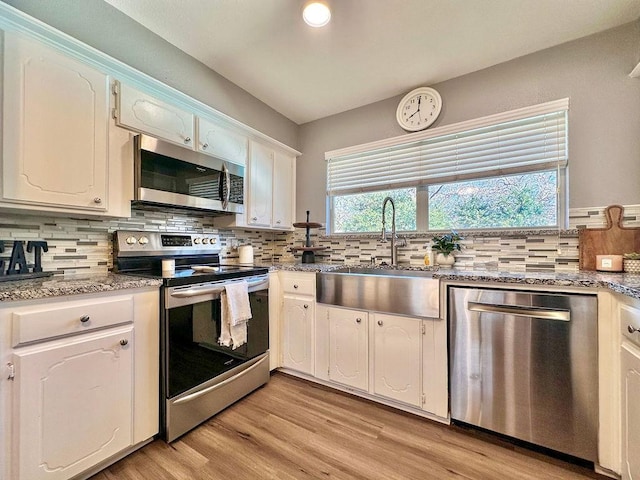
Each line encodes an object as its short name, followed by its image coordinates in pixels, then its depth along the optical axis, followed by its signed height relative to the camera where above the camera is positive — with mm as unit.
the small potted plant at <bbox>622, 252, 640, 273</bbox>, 1587 -130
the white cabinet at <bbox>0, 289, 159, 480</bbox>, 1072 -619
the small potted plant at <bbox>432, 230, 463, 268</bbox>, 2195 -56
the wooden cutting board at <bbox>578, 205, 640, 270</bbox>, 1717 +4
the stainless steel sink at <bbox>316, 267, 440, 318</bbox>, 1728 -348
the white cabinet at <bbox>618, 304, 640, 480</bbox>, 1102 -631
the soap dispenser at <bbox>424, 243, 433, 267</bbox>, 2299 -146
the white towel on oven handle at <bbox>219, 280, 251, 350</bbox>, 1802 -478
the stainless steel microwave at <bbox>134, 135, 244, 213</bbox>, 1713 +464
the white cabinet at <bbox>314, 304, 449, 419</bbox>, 1729 -793
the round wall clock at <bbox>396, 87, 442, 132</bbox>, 2404 +1183
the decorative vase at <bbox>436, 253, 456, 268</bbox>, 2215 -153
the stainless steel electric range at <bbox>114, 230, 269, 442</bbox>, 1536 -538
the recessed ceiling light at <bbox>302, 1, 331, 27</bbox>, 1583 +1338
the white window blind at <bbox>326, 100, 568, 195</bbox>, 2012 +757
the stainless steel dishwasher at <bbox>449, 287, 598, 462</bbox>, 1380 -677
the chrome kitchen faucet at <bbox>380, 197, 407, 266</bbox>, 2420 +20
